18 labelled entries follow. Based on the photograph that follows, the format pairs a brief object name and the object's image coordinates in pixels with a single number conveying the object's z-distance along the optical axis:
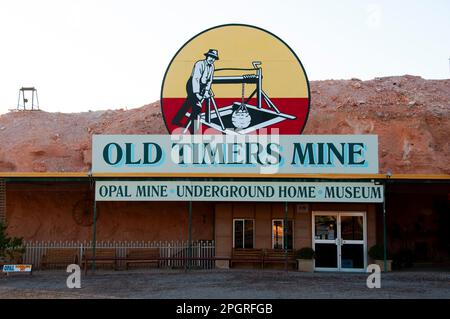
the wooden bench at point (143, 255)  19.73
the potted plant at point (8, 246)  17.68
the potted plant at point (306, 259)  18.59
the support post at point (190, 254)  18.06
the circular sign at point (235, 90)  21.27
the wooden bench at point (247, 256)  19.23
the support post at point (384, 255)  18.07
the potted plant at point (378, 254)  18.59
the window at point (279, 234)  19.92
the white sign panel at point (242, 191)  18.05
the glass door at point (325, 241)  19.20
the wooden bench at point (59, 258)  19.89
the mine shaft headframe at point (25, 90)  34.50
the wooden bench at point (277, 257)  19.14
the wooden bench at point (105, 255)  19.55
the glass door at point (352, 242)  19.12
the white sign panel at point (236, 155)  18.23
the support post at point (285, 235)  17.82
